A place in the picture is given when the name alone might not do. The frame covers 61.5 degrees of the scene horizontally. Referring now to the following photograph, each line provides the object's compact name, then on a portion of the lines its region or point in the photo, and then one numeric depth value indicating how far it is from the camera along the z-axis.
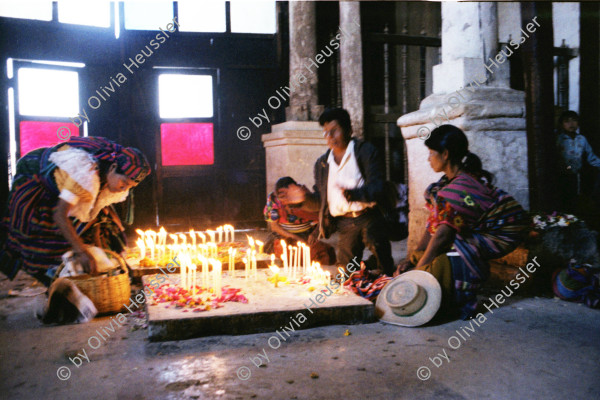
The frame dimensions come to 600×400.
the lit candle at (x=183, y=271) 4.15
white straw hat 3.62
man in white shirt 4.66
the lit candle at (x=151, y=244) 5.54
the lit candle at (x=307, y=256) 4.85
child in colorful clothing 5.72
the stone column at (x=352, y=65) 7.46
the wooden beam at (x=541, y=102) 4.86
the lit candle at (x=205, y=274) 3.97
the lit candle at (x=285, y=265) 4.57
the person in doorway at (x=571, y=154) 6.65
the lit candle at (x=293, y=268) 4.73
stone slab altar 3.42
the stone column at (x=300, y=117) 7.57
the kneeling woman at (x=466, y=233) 3.80
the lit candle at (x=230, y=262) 4.73
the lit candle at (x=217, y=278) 3.99
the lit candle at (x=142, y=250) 5.60
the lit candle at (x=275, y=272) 4.31
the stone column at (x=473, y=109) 4.98
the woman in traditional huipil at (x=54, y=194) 4.15
